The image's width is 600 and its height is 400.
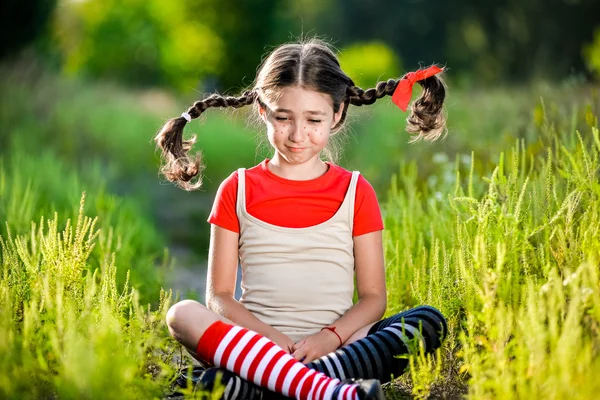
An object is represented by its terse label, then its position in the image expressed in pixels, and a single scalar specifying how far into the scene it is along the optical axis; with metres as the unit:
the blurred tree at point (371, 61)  30.86
